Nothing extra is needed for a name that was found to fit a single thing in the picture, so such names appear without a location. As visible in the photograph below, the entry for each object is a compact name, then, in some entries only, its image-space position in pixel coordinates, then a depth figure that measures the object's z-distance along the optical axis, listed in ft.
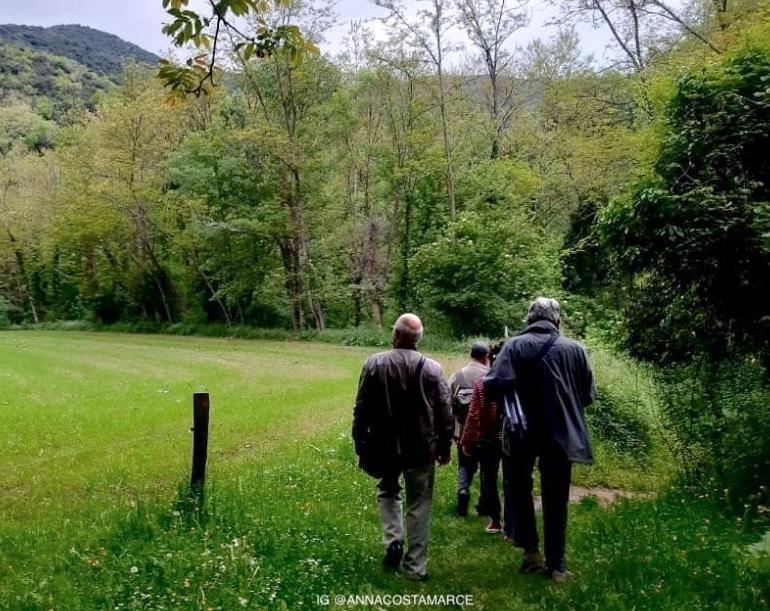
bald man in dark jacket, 16.39
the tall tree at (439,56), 100.01
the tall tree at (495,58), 104.54
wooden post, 19.52
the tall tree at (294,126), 107.55
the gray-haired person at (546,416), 16.08
